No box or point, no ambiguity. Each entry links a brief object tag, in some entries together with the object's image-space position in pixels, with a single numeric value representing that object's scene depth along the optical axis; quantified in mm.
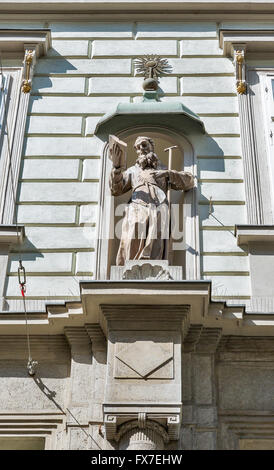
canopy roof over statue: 10922
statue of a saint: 9148
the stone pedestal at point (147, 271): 8570
